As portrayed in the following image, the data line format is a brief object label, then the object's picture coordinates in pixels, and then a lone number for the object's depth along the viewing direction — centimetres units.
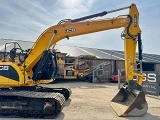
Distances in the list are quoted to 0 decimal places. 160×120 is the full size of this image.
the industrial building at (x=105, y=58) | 1543
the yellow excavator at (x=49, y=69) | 436
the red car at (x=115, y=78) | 1495
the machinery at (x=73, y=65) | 1310
